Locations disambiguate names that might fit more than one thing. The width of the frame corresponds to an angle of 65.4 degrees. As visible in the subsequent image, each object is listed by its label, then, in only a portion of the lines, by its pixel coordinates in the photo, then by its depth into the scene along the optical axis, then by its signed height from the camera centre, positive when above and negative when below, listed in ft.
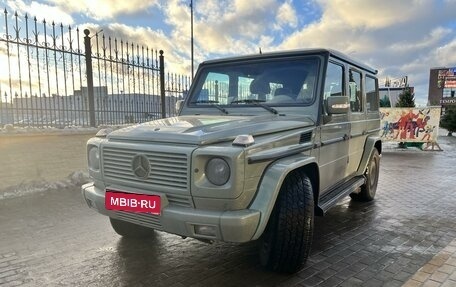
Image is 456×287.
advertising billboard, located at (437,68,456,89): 199.00 +15.88
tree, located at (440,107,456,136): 70.33 -2.64
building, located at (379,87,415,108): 69.61 +3.64
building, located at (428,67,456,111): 199.03 +12.99
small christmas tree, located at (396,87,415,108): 52.65 +1.05
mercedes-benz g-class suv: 8.63 -1.43
